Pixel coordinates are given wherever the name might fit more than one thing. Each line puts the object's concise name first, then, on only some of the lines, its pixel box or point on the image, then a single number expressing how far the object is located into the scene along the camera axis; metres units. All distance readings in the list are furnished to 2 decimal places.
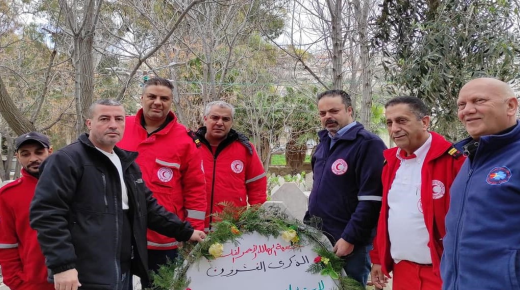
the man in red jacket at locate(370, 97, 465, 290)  2.50
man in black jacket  2.32
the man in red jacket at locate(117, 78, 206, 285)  3.26
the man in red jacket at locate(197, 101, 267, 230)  3.72
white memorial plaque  2.76
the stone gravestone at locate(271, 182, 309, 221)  5.73
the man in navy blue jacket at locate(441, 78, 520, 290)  1.83
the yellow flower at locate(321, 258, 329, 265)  2.78
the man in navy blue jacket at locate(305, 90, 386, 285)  2.92
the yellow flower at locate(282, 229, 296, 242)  2.81
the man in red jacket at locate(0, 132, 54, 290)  2.75
